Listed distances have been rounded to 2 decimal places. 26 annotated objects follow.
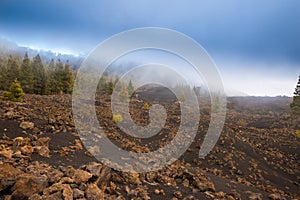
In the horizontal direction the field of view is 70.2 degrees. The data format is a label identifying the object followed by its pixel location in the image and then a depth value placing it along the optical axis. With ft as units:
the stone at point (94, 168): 21.85
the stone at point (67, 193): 17.07
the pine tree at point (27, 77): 136.77
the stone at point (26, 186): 16.16
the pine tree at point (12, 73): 136.77
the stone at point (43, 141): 28.17
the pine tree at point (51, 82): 155.42
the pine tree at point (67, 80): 154.61
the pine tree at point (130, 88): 213.77
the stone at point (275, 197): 32.45
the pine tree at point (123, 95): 148.01
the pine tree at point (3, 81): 138.12
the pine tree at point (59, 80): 153.69
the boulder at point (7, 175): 16.55
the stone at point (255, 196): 30.49
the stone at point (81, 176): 20.03
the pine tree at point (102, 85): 219.49
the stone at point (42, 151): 24.81
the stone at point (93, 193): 18.44
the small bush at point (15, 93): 69.87
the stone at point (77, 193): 17.76
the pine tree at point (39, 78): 146.61
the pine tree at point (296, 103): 162.91
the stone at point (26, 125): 33.06
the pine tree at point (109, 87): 207.02
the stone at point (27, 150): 23.64
